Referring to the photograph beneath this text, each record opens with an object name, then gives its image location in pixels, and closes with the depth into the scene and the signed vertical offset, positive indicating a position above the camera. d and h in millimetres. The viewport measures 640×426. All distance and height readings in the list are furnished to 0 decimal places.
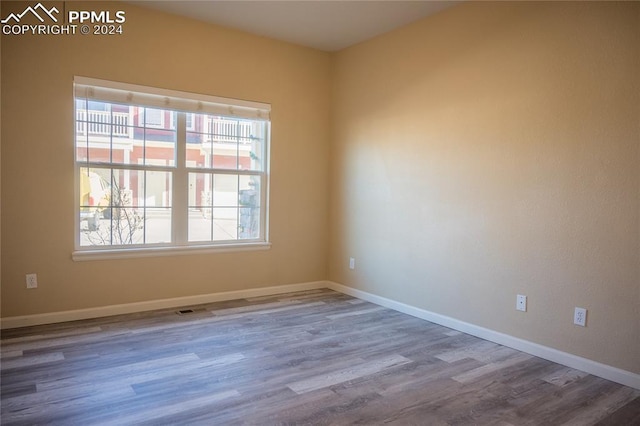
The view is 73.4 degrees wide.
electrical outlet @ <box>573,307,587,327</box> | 2848 -794
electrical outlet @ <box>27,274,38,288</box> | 3490 -797
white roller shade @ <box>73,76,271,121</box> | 3660 +821
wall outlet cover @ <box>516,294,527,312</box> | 3182 -795
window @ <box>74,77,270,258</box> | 3770 +168
